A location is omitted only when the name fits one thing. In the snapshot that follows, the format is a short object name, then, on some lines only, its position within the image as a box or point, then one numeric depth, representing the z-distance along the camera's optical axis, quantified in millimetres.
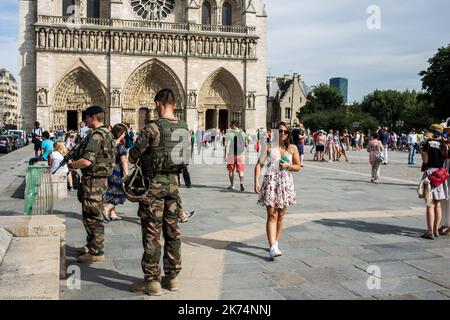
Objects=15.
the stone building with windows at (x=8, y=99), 106088
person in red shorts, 11852
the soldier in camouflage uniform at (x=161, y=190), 4328
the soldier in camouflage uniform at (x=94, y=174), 5414
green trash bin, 7297
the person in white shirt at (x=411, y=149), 22250
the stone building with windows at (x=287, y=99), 68625
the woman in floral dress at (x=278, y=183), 5504
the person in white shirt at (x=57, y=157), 10689
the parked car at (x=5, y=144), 27622
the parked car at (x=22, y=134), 32656
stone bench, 5117
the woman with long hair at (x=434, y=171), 6828
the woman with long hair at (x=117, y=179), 7473
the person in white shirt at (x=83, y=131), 17578
